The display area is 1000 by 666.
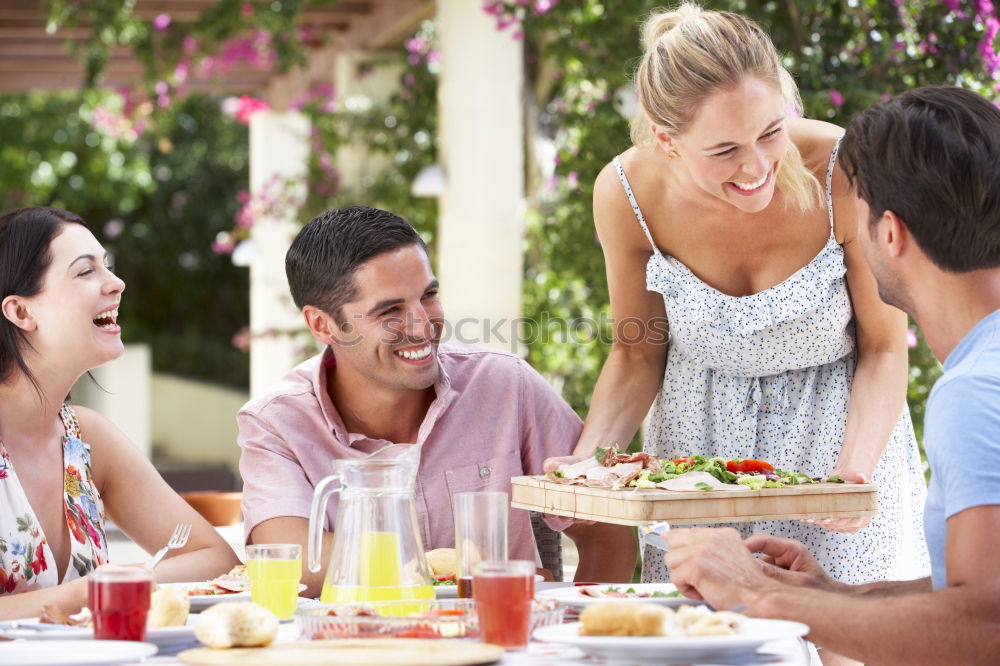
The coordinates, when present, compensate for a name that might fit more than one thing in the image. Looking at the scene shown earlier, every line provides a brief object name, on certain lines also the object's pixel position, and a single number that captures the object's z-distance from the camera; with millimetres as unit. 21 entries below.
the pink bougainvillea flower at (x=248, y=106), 16657
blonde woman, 5013
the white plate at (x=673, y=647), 4095
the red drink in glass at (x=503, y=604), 4180
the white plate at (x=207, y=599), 4500
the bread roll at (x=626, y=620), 4154
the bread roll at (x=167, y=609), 4302
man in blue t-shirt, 4195
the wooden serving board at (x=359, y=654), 4044
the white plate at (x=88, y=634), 4249
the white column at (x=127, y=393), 19484
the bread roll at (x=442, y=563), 4630
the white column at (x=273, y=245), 15011
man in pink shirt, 5117
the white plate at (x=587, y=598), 4442
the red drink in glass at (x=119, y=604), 4201
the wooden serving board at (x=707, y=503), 4605
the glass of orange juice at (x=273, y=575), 4406
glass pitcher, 4413
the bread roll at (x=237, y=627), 4148
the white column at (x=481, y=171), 10936
